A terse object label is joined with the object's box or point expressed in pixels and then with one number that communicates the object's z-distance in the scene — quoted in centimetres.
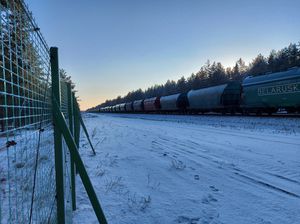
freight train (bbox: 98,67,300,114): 2069
